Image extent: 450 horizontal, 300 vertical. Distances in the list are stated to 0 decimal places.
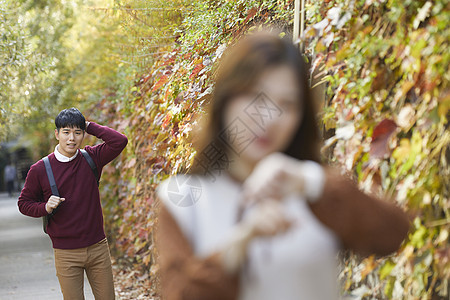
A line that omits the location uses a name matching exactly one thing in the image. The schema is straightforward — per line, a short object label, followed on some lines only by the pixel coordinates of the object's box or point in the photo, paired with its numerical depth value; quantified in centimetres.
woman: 234
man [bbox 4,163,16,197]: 6128
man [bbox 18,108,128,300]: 815
